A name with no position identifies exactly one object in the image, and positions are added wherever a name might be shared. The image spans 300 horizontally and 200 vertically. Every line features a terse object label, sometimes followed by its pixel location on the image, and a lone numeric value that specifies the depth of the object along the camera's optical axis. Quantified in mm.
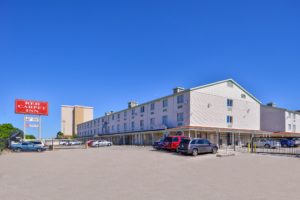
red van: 27134
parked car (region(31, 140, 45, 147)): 35281
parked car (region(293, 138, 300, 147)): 39369
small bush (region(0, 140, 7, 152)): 30302
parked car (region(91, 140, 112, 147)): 50147
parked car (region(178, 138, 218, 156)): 23406
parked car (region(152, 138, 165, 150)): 28884
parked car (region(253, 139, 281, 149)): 32728
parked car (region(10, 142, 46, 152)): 34438
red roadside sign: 45531
